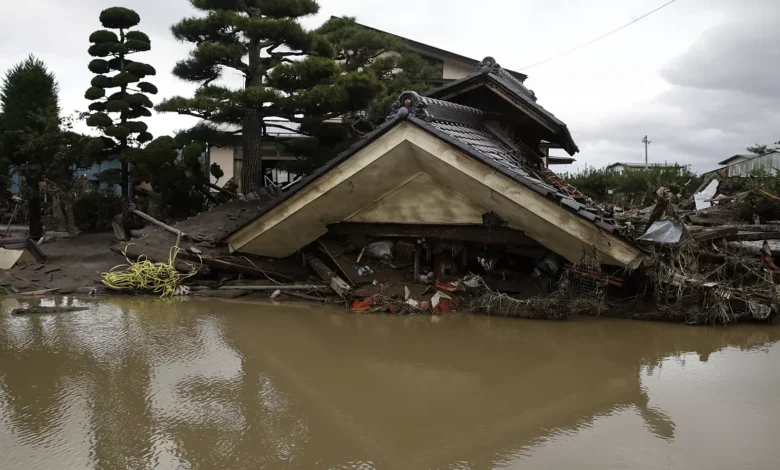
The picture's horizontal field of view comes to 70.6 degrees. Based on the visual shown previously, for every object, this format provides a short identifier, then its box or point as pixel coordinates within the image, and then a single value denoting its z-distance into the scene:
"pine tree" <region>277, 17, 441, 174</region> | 13.59
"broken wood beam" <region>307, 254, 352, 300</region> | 7.30
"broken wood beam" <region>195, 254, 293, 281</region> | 8.27
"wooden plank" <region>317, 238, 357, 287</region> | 7.59
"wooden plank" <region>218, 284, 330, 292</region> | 7.81
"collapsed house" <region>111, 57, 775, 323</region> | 6.23
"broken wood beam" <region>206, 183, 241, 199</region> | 14.16
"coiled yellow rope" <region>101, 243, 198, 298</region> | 7.99
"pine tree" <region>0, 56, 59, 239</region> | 12.62
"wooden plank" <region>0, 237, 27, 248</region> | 9.45
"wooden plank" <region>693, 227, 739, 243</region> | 6.64
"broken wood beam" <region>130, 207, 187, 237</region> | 9.16
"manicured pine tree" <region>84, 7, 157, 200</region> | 13.88
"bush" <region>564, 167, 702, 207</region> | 18.33
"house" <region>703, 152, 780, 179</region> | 30.22
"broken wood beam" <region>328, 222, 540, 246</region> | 7.09
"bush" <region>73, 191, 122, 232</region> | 15.18
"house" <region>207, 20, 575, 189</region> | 21.33
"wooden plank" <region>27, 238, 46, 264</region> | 9.48
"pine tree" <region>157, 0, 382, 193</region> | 11.58
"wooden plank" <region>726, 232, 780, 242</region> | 7.36
